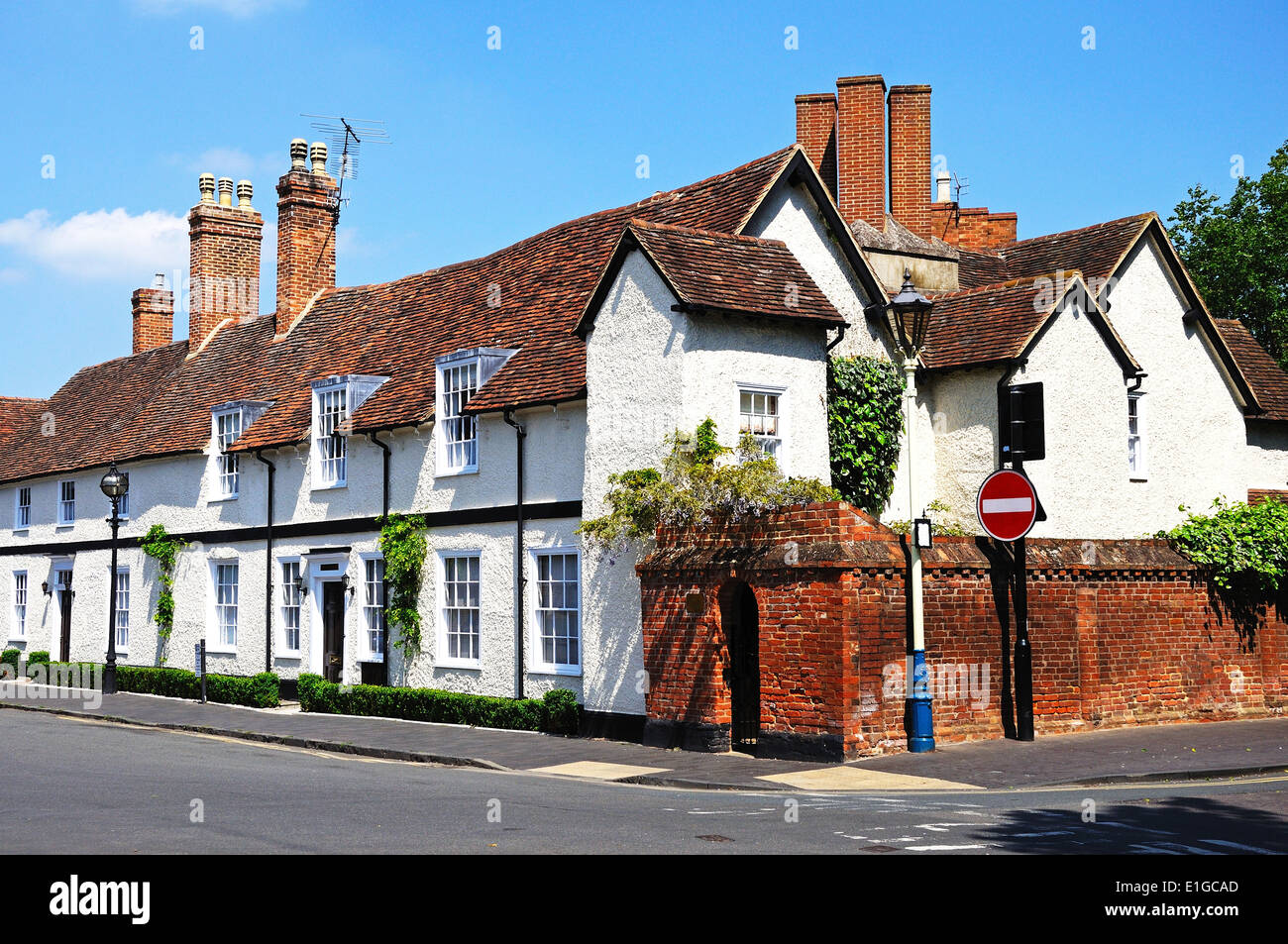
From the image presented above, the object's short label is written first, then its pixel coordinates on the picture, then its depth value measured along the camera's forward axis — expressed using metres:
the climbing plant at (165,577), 29.88
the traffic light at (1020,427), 17.11
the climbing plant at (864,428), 19.92
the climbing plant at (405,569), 23.16
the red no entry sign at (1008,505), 16.66
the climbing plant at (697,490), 17.11
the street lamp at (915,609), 16.39
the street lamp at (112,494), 28.16
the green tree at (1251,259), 37.66
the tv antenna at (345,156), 31.84
